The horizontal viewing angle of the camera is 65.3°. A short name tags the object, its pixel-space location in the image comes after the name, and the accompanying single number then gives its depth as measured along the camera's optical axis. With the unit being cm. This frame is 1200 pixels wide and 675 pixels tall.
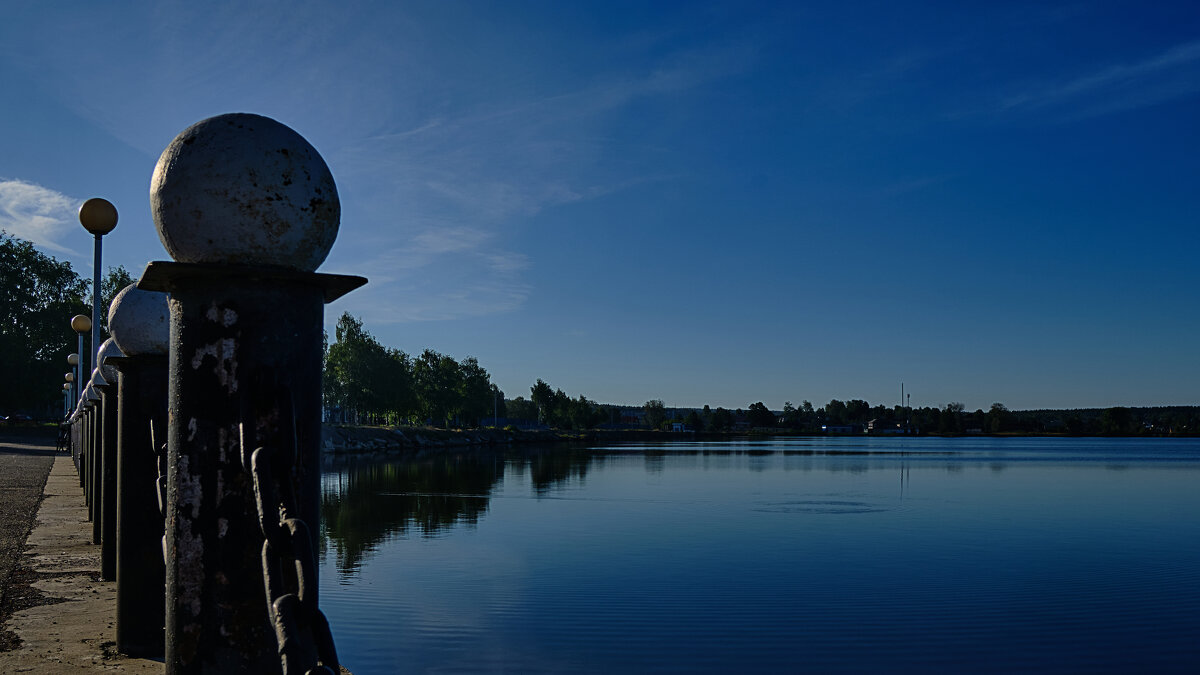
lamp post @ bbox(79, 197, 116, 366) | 1670
